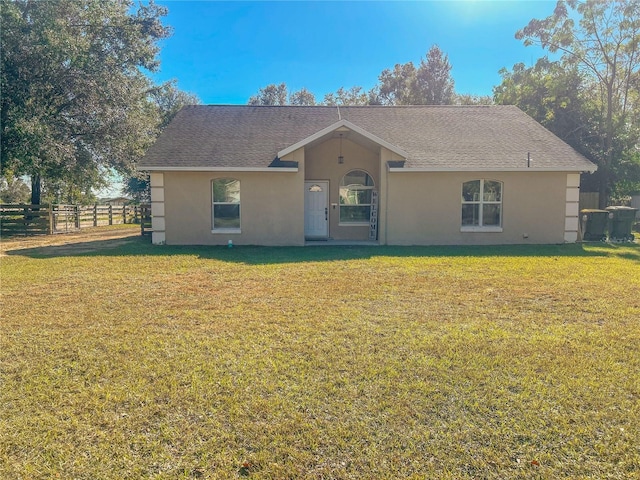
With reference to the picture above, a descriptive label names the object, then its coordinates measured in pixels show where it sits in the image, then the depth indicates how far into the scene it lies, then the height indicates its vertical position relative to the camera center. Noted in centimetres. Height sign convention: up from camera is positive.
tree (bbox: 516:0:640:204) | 2055 +821
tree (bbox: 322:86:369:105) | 4378 +1258
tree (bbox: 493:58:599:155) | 2197 +620
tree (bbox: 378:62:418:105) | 4091 +1284
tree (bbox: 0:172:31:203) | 4396 +209
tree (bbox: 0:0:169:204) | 1596 +545
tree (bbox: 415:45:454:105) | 4038 +1291
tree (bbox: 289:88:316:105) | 4549 +1269
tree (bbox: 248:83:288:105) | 4456 +1274
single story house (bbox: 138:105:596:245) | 1321 +80
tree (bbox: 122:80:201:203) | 3272 +883
